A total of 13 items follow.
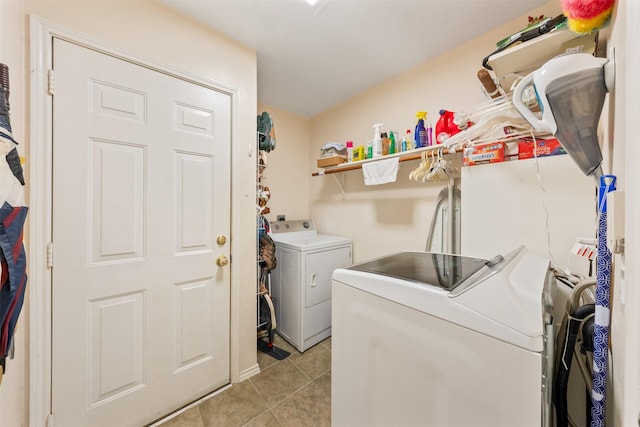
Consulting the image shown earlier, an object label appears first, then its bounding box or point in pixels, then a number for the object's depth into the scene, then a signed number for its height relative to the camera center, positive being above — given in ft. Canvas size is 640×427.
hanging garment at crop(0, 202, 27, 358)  2.01 -0.50
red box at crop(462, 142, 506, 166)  4.24 +1.13
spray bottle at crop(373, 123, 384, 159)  7.17 +2.21
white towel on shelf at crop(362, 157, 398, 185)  6.70 +1.26
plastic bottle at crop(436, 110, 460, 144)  5.62 +2.10
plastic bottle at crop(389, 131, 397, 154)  7.04 +2.08
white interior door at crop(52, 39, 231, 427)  3.90 -0.51
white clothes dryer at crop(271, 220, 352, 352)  7.03 -2.26
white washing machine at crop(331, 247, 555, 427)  1.89 -1.28
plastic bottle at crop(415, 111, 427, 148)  6.19 +2.18
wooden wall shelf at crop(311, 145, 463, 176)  5.76 +1.59
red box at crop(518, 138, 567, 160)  3.67 +1.06
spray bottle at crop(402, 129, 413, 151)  6.76 +2.00
